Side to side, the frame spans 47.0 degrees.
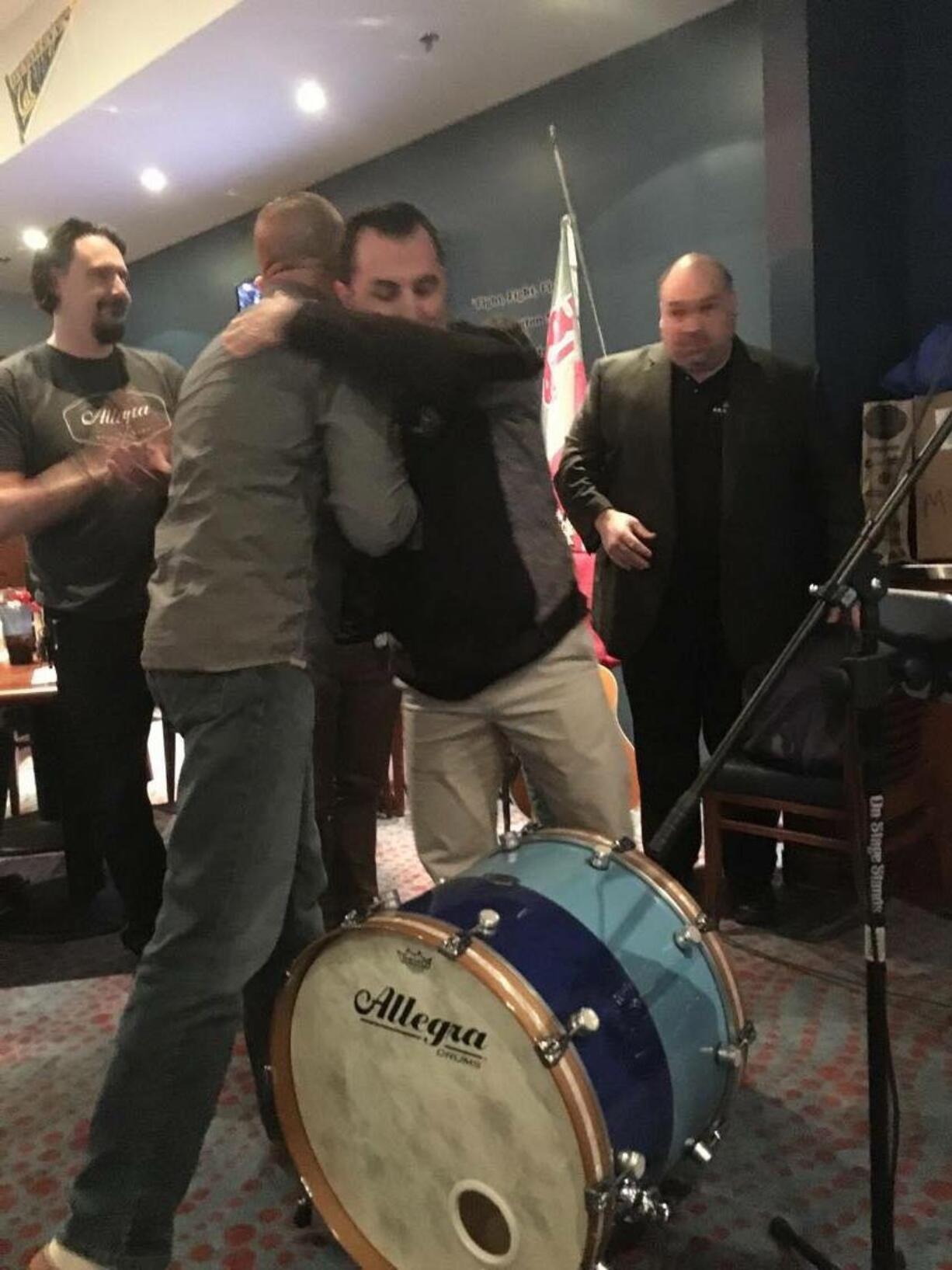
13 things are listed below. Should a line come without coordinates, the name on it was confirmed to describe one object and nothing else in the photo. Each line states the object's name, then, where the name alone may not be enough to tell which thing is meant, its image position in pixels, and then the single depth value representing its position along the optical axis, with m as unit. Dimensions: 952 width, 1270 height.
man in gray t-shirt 2.27
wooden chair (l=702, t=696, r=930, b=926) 2.34
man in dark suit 2.38
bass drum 1.18
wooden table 2.43
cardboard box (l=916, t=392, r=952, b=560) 2.61
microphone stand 1.14
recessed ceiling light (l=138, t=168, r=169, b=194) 4.57
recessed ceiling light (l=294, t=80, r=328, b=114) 3.70
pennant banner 3.86
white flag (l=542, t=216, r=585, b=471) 3.64
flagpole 3.72
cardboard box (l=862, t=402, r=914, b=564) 2.68
